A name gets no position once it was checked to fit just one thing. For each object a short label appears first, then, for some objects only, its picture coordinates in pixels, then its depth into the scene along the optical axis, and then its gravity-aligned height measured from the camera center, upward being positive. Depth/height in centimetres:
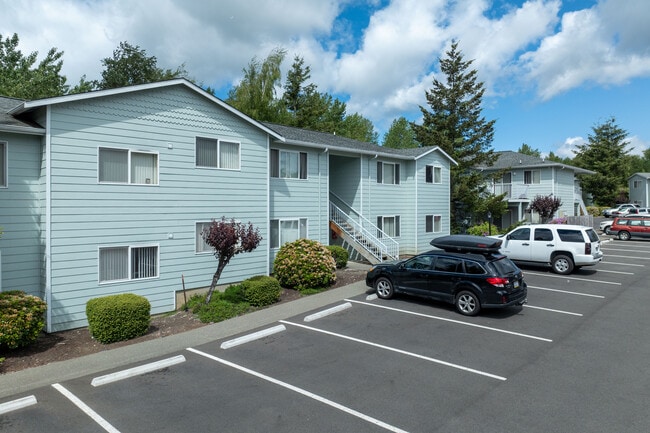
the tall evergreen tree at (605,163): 4925 +681
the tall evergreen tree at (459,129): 3209 +731
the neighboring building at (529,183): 3706 +335
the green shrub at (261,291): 1304 -228
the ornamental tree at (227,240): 1224 -62
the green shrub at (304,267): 1506 -174
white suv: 1689 -115
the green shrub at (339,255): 1919 -165
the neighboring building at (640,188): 5644 +433
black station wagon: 1102 -164
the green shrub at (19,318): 910 -222
